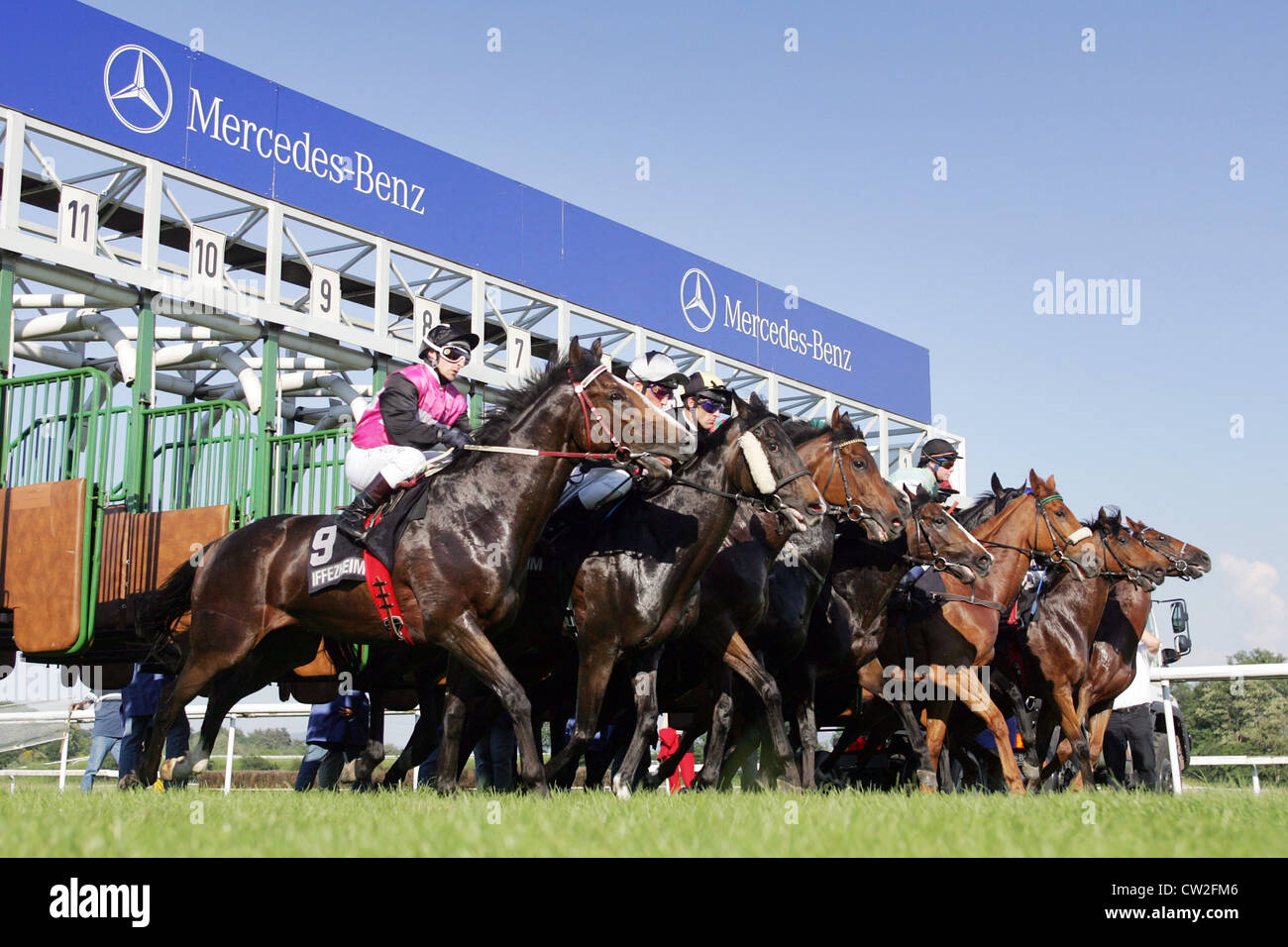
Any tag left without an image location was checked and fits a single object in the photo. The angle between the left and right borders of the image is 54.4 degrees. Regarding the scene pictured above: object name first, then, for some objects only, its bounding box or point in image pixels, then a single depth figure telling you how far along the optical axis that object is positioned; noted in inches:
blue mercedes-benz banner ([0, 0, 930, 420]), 448.5
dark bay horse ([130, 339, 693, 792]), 244.1
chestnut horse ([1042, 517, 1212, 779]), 410.0
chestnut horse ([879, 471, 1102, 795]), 340.5
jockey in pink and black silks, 258.4
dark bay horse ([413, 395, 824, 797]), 263.0
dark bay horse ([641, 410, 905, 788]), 307.0
